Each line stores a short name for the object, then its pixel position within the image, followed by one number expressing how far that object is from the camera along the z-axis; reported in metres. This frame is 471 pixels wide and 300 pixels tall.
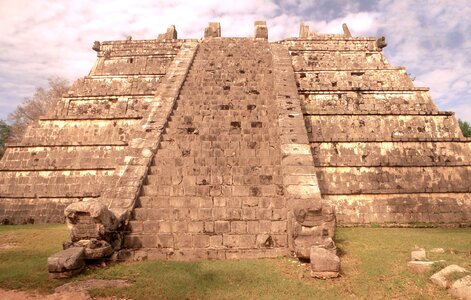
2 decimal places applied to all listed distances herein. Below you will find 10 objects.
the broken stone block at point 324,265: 5.79
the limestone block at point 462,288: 4.68
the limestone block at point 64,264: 5.75
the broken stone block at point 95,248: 6.41
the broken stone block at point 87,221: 6.68
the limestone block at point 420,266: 5.75
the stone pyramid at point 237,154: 7.25
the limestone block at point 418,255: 6.42
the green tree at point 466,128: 33.22
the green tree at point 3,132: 38.91
